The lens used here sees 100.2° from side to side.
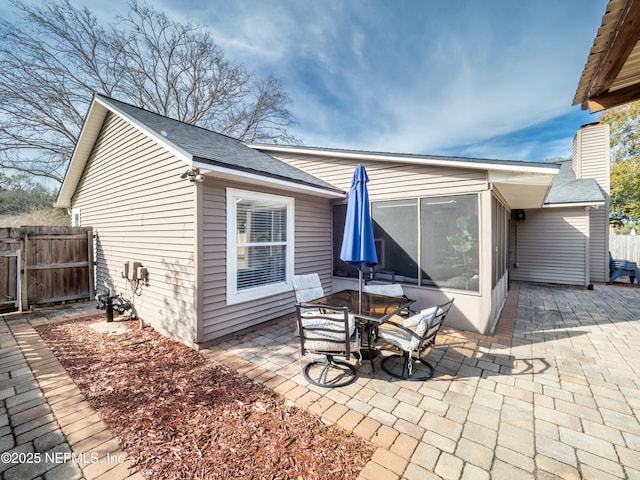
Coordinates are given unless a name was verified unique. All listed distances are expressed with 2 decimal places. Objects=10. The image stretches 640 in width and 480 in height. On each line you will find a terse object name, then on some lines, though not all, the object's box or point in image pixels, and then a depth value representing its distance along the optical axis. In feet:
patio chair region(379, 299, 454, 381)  9.90
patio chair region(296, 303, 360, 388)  9.47
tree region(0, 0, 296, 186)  32.99
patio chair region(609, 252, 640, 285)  29.35
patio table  10.64
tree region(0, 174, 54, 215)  37.45
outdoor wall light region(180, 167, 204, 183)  12.41
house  13.60
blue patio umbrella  12.12
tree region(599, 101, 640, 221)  46.42
